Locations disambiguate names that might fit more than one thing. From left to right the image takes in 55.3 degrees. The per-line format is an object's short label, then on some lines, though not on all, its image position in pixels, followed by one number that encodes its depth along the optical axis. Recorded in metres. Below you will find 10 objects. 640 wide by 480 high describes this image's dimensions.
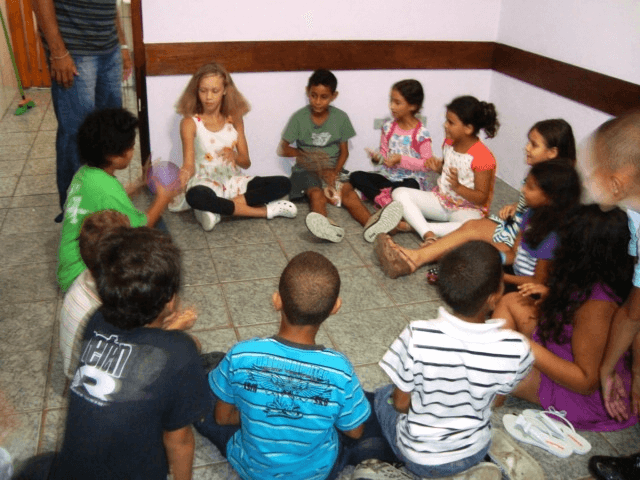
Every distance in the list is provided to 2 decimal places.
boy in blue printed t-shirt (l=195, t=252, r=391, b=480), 1.34
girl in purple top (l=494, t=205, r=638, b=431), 1.83
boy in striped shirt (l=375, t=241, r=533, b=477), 1.42
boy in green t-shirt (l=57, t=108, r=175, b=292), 2.13
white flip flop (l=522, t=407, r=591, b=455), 1.86
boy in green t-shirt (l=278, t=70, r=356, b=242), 3.45
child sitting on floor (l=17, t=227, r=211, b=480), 1.17
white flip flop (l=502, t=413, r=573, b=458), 1.84
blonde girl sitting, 3.16
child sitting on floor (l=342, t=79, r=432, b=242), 3.34
